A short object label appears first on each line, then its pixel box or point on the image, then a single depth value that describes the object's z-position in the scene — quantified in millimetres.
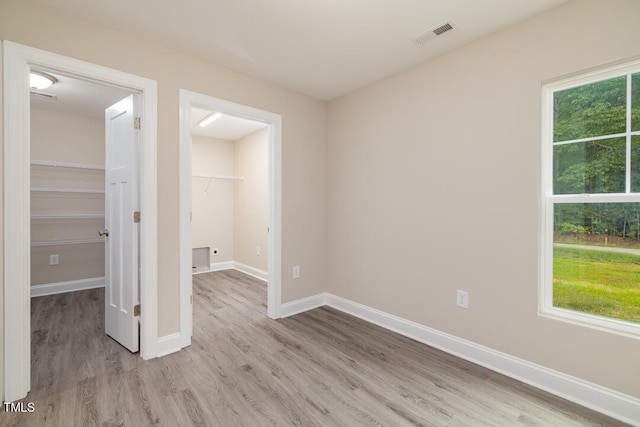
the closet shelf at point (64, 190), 3751
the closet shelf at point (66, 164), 3814
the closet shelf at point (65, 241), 3829
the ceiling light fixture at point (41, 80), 2679
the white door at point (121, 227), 2328
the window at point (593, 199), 1718
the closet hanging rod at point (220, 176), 5161
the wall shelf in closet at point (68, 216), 3800
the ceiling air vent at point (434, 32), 2068
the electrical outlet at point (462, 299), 2332
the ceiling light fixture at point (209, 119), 4071
